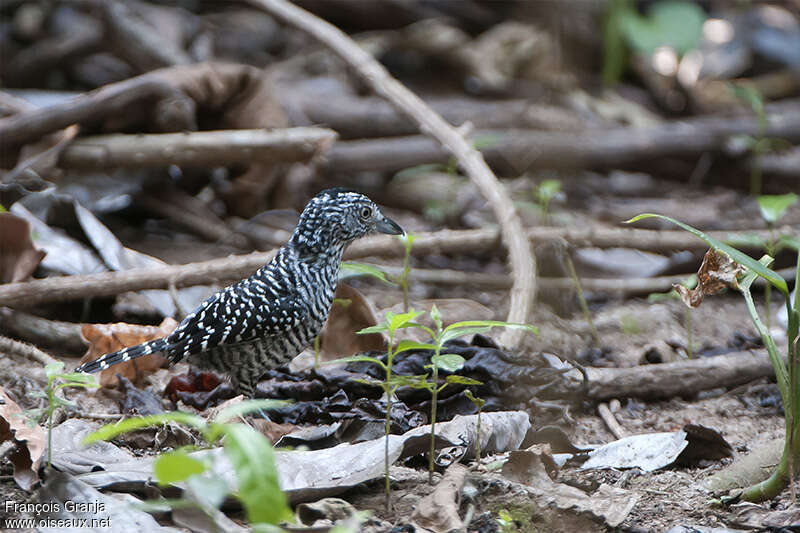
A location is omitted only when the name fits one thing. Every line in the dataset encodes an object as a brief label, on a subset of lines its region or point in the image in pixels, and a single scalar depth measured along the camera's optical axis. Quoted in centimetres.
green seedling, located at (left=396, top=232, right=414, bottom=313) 901
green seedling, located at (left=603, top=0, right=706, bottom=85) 1814
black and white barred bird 782
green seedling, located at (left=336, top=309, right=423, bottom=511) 559
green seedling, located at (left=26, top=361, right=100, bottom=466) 553
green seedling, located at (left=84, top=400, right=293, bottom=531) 362
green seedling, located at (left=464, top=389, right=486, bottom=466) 614
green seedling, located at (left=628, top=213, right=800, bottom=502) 550
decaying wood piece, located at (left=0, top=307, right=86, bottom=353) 924
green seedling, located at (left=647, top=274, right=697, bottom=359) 928
